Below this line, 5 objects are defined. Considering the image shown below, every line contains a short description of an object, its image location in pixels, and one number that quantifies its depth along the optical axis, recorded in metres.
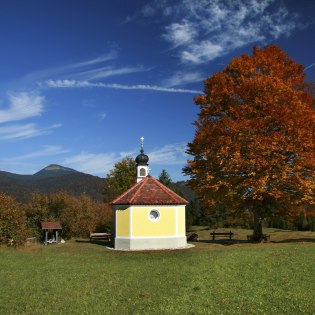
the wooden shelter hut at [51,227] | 36.16
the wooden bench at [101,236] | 36.09
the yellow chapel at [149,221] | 28.48
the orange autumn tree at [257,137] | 25.34
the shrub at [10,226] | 28.69
